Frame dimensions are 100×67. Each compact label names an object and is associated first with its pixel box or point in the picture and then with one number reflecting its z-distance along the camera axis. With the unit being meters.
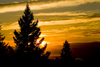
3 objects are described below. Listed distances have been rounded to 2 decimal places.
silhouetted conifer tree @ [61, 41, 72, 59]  62.50
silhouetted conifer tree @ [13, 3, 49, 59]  36.31
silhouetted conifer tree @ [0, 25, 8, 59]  51.00
